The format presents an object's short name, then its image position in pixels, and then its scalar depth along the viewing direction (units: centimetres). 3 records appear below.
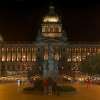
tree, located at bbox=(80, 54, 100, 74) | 5934
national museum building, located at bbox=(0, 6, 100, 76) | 8075
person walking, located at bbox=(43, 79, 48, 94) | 3297
